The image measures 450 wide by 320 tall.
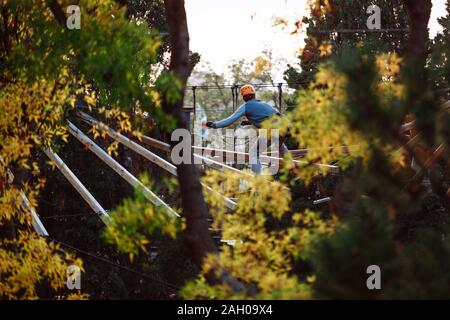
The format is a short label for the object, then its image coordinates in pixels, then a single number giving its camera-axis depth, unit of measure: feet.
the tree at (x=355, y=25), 86.14
